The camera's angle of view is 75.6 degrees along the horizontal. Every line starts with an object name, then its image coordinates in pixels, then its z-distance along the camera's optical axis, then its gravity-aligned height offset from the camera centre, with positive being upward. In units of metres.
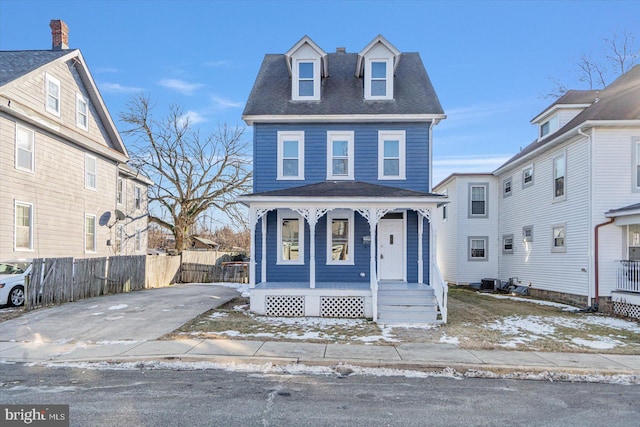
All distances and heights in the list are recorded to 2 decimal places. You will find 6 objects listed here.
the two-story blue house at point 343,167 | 13.22 +2.21
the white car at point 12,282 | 11.37 -1.45
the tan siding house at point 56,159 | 13.30 +2.77
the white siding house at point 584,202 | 13.13 +1.25
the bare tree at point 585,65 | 26.48 +11.02
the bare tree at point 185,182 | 29.11 +3.68
